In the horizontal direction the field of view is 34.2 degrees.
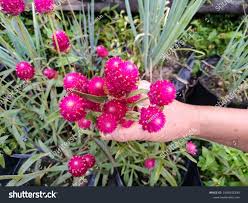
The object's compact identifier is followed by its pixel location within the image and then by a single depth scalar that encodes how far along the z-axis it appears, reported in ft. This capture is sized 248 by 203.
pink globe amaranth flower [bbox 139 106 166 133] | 2.88
